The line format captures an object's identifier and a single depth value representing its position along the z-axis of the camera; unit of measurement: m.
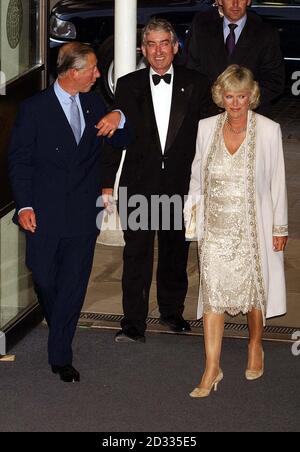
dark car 16.83
